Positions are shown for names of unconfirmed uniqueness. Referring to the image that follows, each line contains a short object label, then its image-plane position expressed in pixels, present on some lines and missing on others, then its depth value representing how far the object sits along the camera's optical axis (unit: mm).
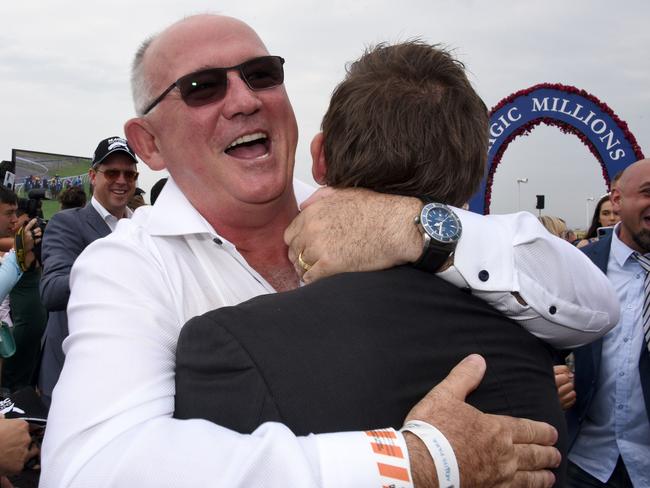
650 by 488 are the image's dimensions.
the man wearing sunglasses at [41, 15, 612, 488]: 965
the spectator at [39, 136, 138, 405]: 3680
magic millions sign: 6039
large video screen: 6816
